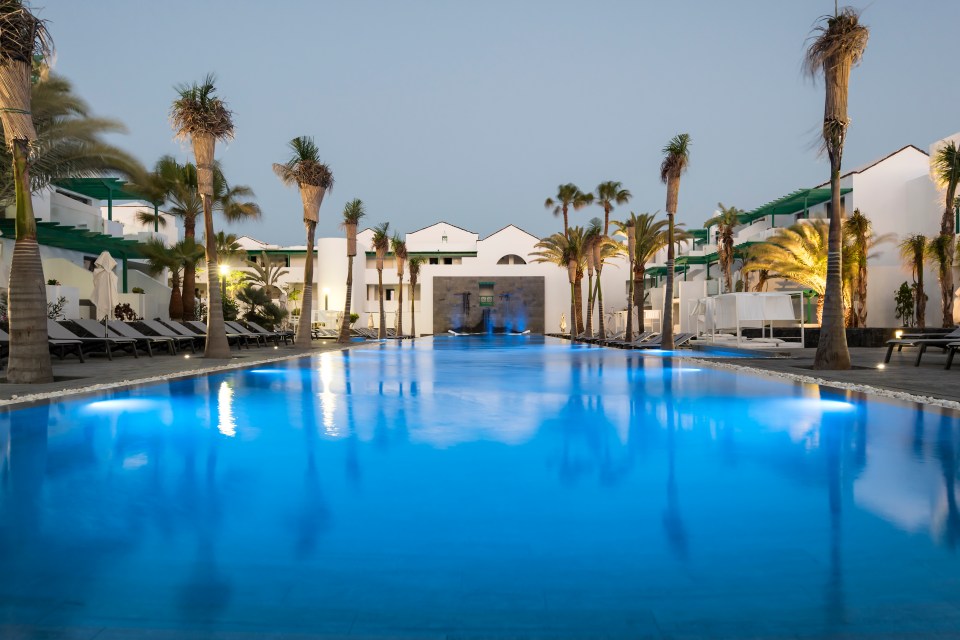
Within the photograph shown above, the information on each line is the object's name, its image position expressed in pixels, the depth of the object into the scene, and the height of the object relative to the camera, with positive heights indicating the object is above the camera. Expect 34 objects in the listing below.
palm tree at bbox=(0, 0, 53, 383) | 10.31 +0.89
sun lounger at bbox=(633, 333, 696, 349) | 23.25 -1.04
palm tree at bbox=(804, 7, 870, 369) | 13.12 +3.74
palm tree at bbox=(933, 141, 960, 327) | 23.97 +3.79
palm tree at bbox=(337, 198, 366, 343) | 33.34 +4.38
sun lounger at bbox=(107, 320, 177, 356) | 17.84 -0.45
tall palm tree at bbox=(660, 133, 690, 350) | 23.20 +4.75
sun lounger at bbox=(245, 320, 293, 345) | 26.19 -0.62
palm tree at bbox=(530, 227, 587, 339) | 38.62 +3.22
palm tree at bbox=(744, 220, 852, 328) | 30.64 +2.46
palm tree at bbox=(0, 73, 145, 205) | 19.22 +5.12
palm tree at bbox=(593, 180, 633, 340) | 44.70 +7.26
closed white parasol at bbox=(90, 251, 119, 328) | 19.28 +0.80
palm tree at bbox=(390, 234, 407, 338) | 44.91 +3.83
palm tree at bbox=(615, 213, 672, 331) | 31.34 +3.08
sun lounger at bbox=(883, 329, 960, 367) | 13.24 -0.61
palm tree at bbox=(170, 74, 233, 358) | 17.25 +4.44
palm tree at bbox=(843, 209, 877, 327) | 29.30 +2.26
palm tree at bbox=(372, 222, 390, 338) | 40.72 +4.21
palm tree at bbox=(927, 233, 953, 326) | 25.06 +1.94
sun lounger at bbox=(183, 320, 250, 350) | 21.96 -0.50
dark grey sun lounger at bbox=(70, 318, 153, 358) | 17.17 -0.32
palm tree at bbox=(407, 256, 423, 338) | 49.43 +2.65
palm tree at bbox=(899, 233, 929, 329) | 26.53 +2.02
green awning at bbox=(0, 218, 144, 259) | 24.20 +2.83
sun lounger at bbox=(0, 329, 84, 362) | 14.03 -0.71
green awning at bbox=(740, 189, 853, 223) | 35.69 +5.68
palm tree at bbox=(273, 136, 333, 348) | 25.34 +4.93
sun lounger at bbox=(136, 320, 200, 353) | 19.81 -0.44
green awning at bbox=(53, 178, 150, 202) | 28.34 +5.28
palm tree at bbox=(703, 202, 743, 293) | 36.34 +3.47
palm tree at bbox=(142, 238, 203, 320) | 27.95 +2.22
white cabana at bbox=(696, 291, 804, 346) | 20.78 +0.06
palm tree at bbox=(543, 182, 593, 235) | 46.88 +7.47
